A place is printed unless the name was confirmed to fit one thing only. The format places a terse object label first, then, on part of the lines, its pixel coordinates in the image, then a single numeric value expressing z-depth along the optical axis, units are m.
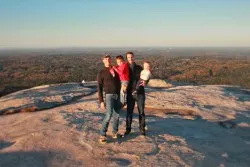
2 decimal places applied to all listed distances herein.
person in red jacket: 7.57
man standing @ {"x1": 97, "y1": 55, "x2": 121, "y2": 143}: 7.56
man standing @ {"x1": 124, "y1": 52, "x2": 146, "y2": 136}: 7.83
